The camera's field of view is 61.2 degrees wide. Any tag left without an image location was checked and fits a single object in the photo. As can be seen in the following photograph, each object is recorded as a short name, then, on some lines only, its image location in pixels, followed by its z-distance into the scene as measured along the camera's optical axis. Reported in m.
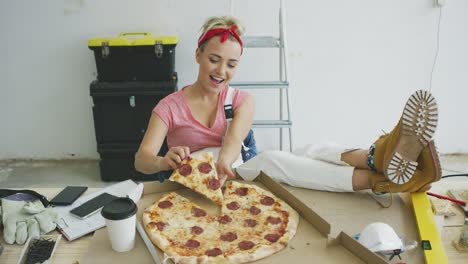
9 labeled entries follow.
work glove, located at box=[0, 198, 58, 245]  1.11
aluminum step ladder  2.65
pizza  1.07
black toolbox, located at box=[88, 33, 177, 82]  2.59
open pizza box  1.03
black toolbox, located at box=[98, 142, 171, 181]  2.81
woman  1.56
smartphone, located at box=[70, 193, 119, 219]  1.24
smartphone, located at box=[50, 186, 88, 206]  1.31
